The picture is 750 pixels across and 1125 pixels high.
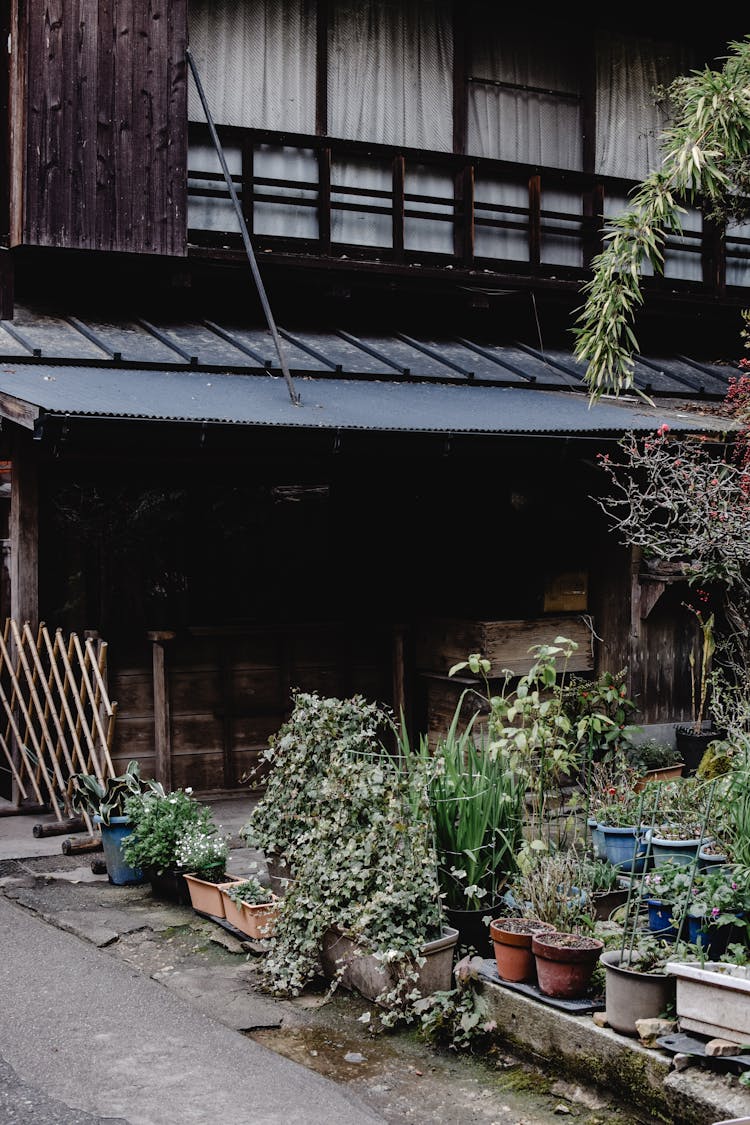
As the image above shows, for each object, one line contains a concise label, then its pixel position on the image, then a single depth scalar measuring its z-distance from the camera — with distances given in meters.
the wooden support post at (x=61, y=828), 8.54
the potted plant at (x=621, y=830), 6.14
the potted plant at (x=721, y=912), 4.64
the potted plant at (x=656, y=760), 9.03
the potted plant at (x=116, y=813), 7.40
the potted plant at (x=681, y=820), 5.40
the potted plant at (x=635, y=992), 4.47
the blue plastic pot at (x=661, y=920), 4.87
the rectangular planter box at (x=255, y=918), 6.10
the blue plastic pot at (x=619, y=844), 6.21
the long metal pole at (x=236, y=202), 9.77
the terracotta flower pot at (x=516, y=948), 5.01
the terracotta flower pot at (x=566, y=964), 4.77
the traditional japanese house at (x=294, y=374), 9.50
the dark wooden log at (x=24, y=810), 9.23
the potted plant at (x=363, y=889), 5.29
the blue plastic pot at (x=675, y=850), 5.33
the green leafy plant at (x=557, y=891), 5.16
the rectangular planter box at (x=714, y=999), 4.17
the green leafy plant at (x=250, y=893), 6.35
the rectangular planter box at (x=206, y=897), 6.64
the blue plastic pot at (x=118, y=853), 7.40
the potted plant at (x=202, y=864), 6.77
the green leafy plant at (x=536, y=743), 5.98
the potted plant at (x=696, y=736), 9.19
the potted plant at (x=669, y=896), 4.80
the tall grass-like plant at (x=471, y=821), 5.64
